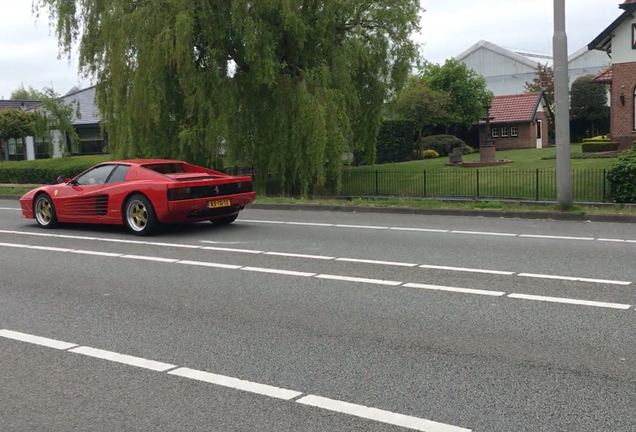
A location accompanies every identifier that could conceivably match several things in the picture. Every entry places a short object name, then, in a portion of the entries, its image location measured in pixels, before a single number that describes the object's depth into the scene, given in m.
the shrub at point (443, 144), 43.47
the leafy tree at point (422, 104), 40.41
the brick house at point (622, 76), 30.98
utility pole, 14.11
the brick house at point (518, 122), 49.78
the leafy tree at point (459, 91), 44.97
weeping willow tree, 19.52
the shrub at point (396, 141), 41.34
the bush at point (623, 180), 15.77
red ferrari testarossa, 12.02
